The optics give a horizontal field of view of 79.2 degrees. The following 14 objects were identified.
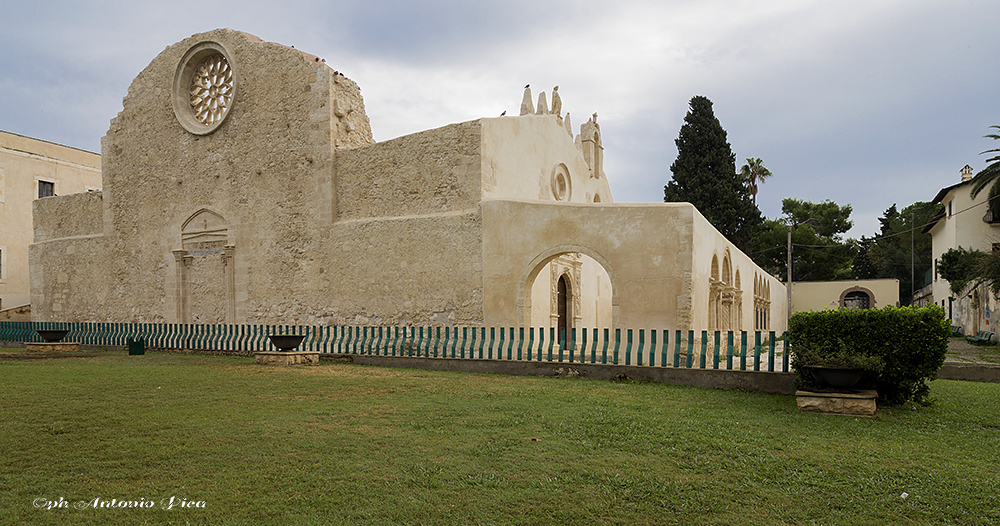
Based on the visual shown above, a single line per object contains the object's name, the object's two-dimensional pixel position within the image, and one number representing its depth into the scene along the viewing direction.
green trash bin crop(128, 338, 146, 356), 14.84
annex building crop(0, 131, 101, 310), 27.48
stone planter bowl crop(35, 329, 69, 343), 14.39
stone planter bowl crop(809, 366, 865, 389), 6.57
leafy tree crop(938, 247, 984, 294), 22.06
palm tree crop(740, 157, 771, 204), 48.91
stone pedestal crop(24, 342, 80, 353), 14.04
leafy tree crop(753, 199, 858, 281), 46.53
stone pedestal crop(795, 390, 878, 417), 6.36
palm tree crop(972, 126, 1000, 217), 23.84
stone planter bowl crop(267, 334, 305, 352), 11.90
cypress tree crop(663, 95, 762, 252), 34.69
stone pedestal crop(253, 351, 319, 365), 11.68
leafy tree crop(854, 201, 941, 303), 45.84
